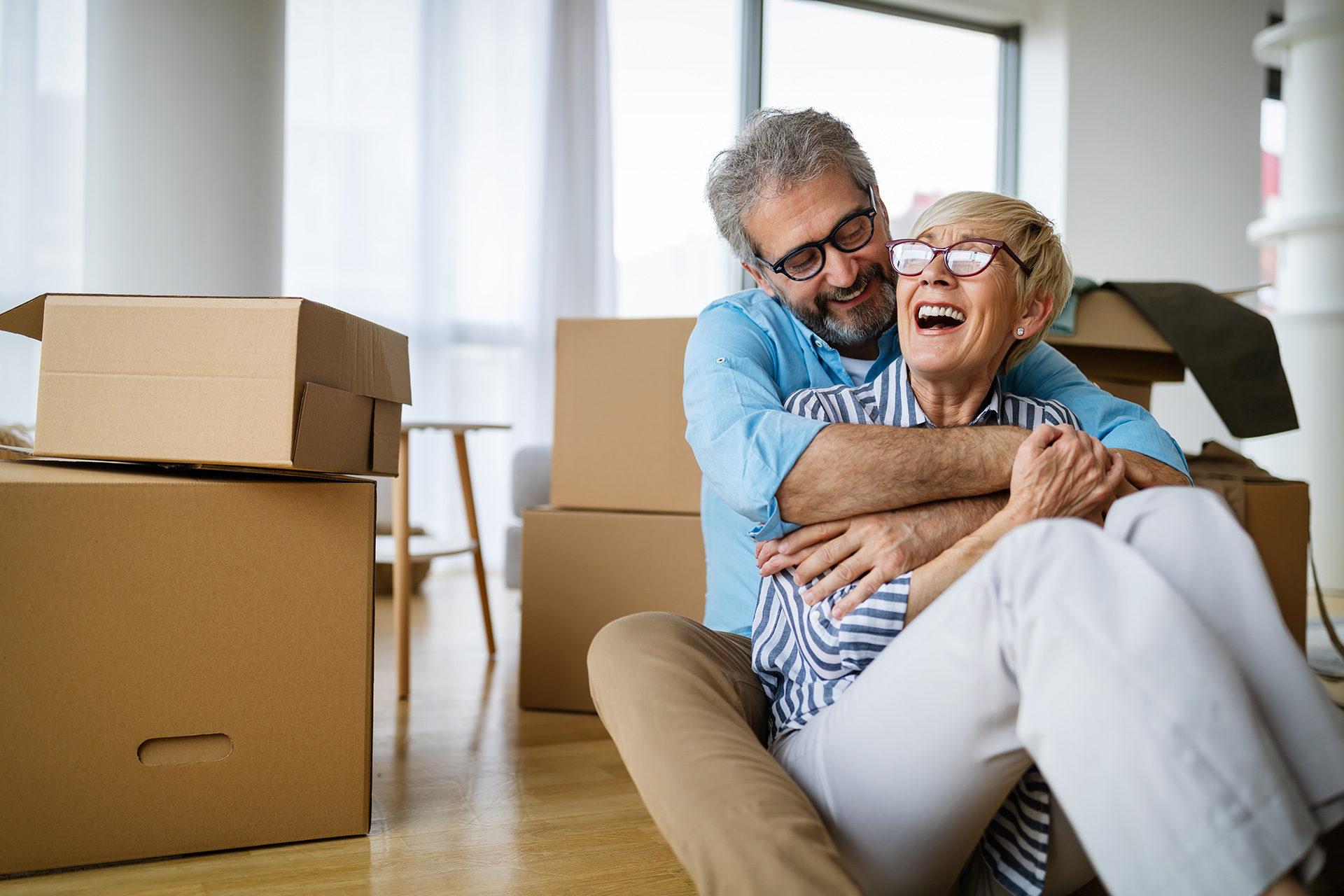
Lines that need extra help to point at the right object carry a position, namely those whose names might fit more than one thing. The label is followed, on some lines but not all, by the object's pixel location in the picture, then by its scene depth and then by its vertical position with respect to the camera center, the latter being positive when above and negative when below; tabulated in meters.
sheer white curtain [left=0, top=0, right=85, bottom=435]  3.11 +0.95
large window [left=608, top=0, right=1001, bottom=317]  4.09 +1.63
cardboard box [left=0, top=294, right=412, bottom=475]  1.00 +0.07
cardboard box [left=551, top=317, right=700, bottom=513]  1.76 +0.06
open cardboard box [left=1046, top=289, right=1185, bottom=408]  1.82 +0.23
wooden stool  1.83 -0.26
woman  0.57 -0.18
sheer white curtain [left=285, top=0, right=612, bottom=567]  3.62 +1.05
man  0.73 -0.02
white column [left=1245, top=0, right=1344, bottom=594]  3.31 +0.77
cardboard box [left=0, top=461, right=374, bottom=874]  0.98 -0.25
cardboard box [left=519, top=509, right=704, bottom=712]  1.74 -0.25
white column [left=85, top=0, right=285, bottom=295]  2.07 +0.69
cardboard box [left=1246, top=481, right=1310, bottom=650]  1.79 -0.13
